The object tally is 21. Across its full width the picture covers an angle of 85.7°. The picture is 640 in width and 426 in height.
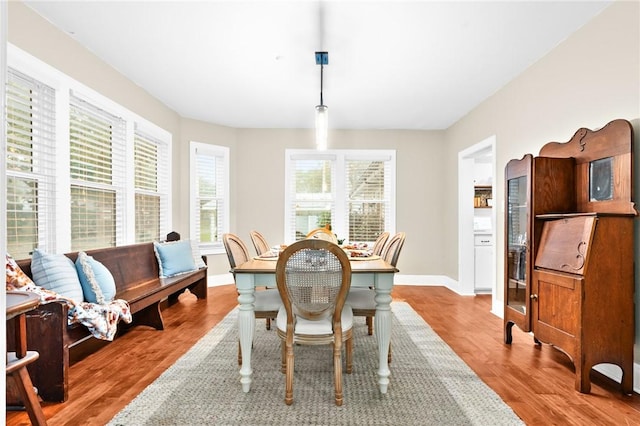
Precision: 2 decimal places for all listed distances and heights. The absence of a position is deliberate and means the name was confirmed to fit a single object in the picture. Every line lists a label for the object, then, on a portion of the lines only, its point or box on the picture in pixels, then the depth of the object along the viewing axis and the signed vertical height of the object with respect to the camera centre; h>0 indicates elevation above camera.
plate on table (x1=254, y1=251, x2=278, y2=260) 2.71 -0.38
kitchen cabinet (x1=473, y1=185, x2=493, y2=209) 5.67 +0.20
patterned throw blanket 2.14 -0.71
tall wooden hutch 2.19 -0.27
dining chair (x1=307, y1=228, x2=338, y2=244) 3.05 -0.22
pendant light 3.10 +0.85
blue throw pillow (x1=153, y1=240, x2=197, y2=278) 4.07 -0.59
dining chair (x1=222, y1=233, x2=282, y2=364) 2.48 -0.65
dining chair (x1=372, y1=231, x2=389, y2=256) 3.72 -0.38
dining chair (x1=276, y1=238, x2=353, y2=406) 1.97 -0.51
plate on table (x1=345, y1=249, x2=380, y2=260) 2.63 -0.37
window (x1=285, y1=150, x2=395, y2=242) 5.78 +0.30
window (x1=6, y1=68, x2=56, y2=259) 2.52 +0.34
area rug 1.91 -1.16
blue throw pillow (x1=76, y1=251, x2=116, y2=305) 2.62 -0.56
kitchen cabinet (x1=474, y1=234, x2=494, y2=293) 5.07 -0.77
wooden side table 1.52 -0.69
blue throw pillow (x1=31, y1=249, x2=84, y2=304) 2.38 -0.46
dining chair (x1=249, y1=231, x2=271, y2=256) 3.79 -0.38
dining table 2.17 -0.60
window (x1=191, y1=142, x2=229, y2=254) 5.41 +0.23
